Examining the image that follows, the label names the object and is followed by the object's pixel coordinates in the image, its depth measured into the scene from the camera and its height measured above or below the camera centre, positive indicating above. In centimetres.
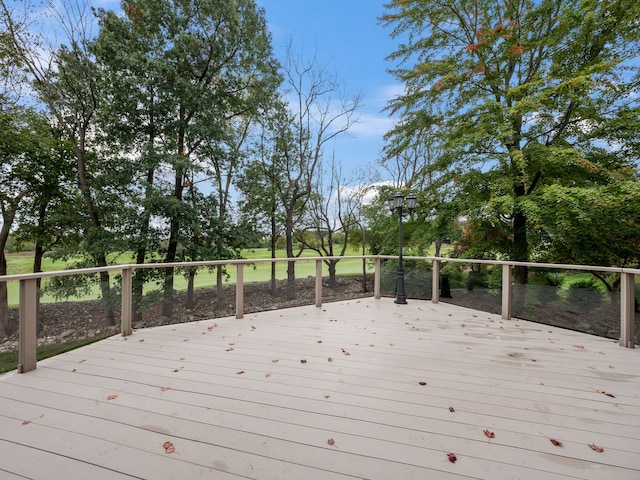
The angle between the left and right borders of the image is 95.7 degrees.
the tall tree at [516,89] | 633 +389
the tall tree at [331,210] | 1334 +143
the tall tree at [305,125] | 1131 +485
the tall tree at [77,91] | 755 +415
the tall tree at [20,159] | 795 +231
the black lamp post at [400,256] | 583 -30
